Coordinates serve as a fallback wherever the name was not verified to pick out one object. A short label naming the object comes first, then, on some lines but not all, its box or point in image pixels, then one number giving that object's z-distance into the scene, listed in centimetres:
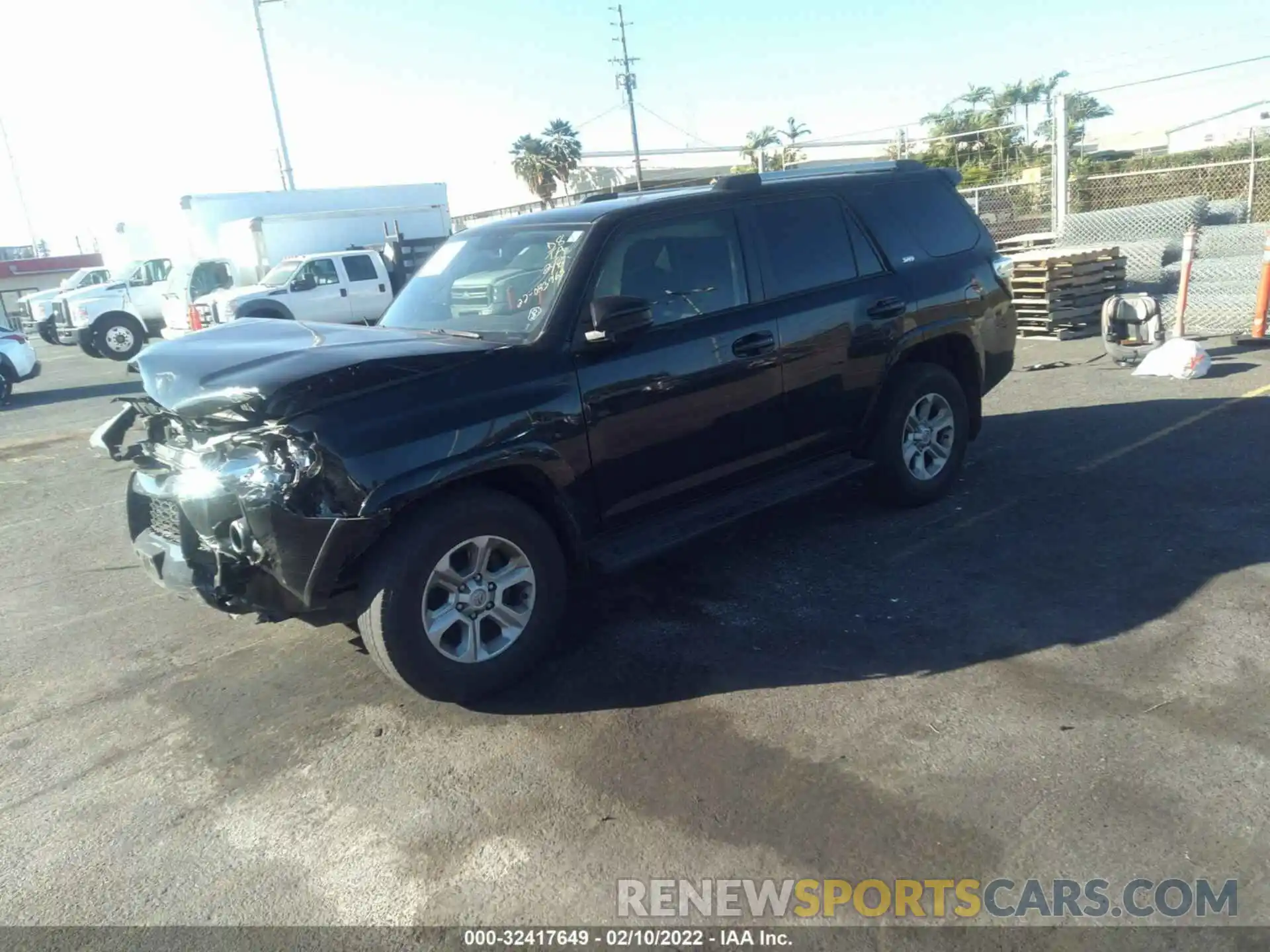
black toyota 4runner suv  349
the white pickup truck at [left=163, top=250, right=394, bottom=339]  1631
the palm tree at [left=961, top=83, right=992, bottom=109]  3775
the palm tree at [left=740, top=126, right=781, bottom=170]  5392
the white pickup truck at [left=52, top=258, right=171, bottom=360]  2017
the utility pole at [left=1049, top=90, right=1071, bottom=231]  1335
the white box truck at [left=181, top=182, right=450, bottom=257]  2108
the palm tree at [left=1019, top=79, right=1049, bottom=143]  4012
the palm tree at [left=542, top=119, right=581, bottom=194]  4747
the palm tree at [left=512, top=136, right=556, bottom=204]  4716
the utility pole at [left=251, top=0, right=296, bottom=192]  3161
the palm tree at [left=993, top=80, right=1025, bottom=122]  3862
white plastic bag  848
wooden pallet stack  1113
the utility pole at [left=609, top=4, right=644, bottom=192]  4409
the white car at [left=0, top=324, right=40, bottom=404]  1473
